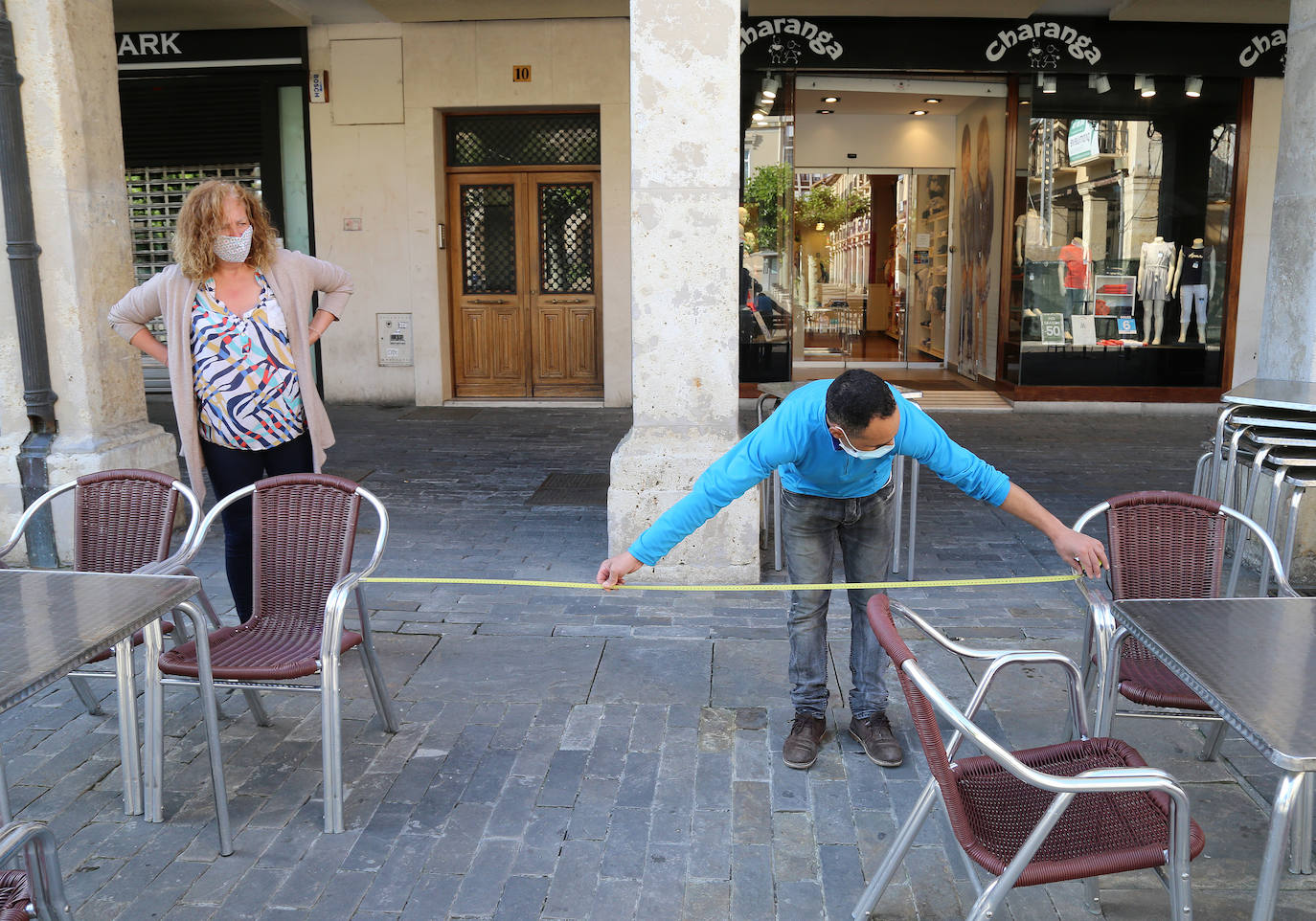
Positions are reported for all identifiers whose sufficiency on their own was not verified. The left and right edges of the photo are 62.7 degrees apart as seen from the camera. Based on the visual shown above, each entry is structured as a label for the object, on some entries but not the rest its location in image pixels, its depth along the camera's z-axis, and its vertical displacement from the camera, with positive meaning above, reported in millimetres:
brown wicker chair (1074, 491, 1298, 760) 3383 -835
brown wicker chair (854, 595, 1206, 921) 2129 -1166
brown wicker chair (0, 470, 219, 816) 3752 -784
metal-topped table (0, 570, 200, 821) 2432 -829
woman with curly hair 3969 -212
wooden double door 11578 +3
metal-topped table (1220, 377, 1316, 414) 4789 -549
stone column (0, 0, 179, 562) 5723 +299
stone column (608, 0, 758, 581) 5148 +30
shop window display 11164 +262
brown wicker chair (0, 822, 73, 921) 1996 -1114
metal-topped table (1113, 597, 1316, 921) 2100 -866
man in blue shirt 2887 -647
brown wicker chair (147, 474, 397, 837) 3492 -929
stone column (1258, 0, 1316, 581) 5547 +184
